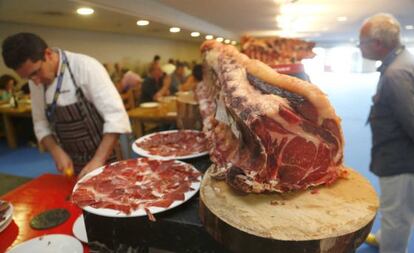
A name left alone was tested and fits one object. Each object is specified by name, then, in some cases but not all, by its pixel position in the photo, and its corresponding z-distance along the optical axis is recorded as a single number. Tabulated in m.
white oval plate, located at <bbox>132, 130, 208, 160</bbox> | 1.23
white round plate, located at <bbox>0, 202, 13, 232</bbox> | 1.12
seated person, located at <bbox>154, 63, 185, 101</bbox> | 5.37
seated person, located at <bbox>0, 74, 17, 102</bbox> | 5.08
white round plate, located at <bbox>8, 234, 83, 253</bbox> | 0.97
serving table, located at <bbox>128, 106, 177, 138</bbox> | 3.70
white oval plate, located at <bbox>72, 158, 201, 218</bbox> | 0.80
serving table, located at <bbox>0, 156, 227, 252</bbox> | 0.78
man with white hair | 1.69
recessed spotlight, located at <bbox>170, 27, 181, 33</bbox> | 5.14
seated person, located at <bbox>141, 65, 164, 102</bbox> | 5.04
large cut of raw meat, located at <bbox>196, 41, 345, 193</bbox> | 0.73
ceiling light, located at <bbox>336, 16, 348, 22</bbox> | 6.29
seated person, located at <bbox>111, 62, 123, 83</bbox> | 7.02
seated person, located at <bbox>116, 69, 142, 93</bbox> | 5.52
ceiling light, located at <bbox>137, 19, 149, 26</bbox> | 4.10
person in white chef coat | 1.66
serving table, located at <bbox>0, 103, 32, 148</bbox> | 4.70
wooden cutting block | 0.58
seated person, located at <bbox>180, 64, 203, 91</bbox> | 3.91
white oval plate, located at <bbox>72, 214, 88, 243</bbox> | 1.03
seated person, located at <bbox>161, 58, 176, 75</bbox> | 7.37
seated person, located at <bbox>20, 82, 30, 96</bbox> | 5.51
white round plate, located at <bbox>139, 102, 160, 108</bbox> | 4.33
